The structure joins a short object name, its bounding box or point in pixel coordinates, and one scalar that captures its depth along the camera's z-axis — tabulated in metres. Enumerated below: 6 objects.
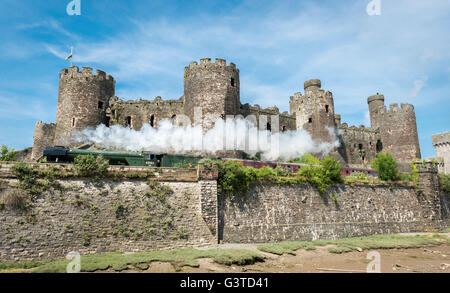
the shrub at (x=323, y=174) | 23.58
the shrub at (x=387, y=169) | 28.98
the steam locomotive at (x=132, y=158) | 17.42
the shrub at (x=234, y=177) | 19.62
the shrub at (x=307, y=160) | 30.28
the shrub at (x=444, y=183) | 30.97
